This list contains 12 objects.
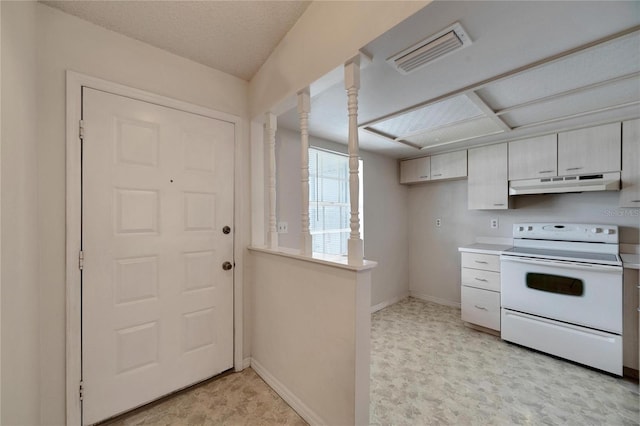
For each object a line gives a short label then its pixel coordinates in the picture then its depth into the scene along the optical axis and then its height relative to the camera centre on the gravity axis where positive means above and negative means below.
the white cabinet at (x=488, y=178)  3.02 +0.43
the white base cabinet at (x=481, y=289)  2.78 -0.87
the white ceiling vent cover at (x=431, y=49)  1.26 +0.89
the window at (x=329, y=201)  2.98 +0.15
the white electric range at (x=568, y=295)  2.10 -0.74
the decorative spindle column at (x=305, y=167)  1.68 +0.31
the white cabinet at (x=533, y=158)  2.69 +0.62
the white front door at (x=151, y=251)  1.58 -0.27
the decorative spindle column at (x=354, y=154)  1.36 +0.32
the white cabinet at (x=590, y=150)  2.37 +0.62
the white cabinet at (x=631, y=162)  2.27 +0.47
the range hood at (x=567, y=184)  2.37 +0.30
